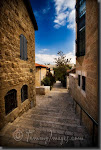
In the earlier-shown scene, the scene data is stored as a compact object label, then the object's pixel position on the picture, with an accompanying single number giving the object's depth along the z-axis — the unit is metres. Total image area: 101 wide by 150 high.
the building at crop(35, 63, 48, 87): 11.43
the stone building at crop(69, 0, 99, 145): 2.22
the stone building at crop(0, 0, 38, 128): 2.36
